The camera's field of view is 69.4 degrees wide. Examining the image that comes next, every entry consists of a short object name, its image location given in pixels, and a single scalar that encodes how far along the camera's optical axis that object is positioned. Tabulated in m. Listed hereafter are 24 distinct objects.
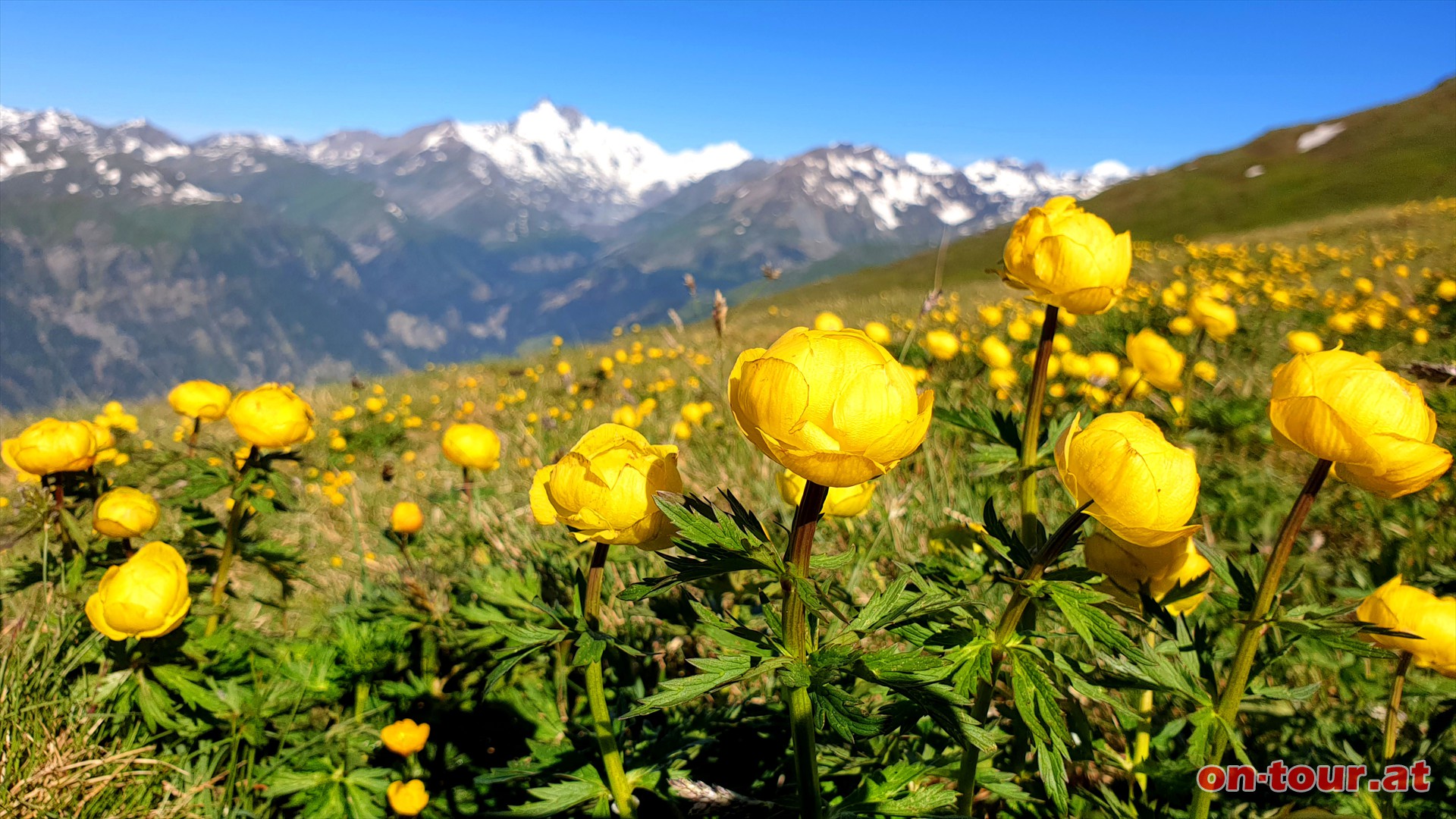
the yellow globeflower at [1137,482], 0.28
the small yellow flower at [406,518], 0.50
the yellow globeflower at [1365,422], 0.29
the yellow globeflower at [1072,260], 0.35
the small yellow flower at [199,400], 0.50
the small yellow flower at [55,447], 0.42
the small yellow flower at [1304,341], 0.67
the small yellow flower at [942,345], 0.71
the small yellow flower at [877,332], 0.72
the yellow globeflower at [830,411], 0.26
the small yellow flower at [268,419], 0.43
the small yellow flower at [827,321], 0.54
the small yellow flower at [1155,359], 0.58
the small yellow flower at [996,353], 0.65
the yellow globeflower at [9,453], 0.42
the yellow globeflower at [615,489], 0.30
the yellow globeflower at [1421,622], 0.34
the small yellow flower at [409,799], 0.37
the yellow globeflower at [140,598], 0.37
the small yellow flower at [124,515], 0.42
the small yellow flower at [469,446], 0.53
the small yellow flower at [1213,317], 0.63
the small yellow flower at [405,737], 0.39
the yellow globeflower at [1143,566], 0.32
